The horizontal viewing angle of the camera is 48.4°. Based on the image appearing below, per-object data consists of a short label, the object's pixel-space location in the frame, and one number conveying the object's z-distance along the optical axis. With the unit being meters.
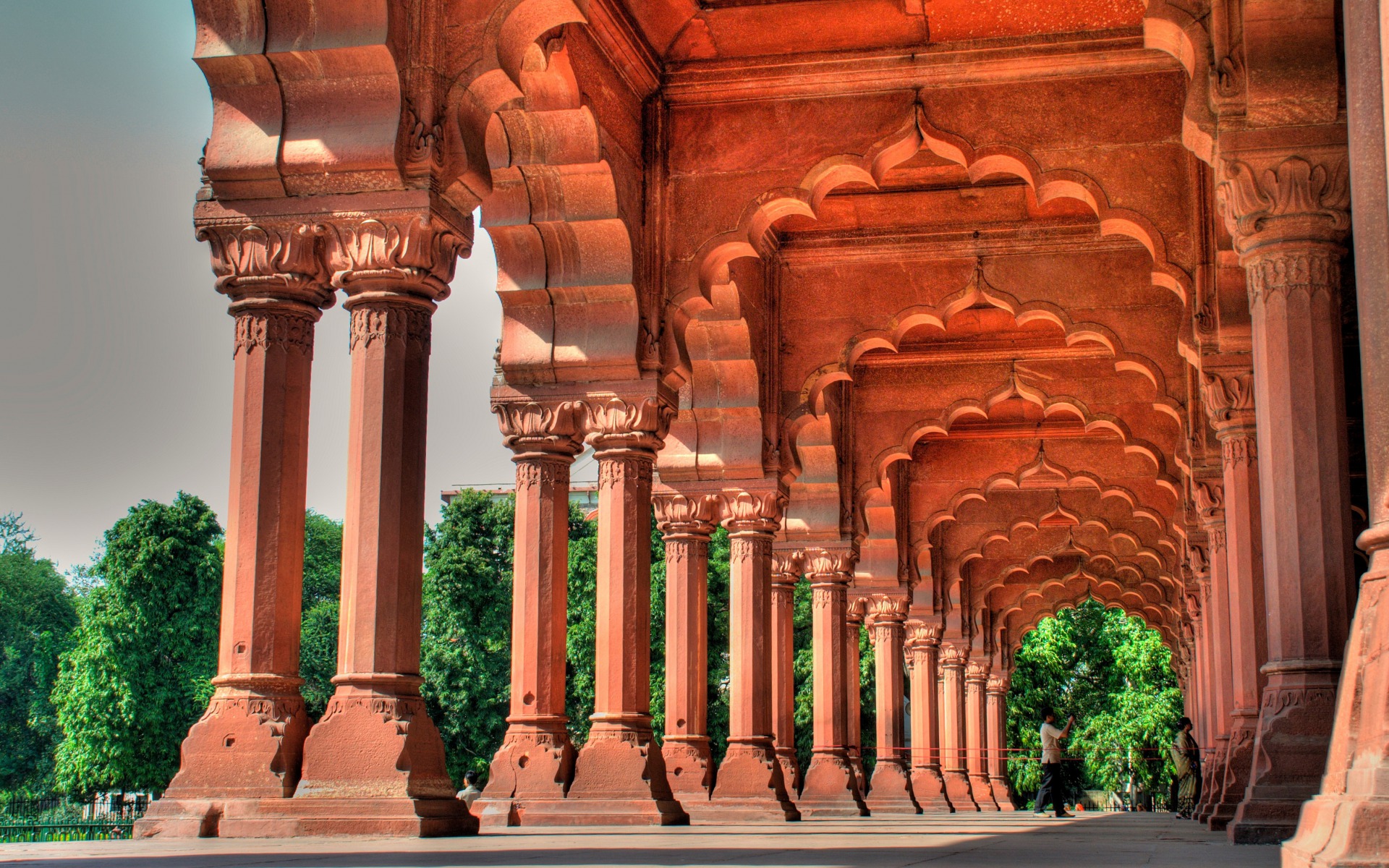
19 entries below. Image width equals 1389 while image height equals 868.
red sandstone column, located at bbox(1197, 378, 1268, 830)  13.77
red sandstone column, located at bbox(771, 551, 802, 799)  24.42
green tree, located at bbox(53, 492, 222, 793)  42.62
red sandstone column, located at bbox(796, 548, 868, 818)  24.80
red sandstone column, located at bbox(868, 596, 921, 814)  29.80
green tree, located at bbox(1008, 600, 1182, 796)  56.66
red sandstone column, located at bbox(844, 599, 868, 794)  27.66
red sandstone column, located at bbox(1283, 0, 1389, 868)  4.77
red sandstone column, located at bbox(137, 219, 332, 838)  9.73
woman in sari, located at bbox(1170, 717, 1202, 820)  24.42
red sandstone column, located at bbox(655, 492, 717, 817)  18.95
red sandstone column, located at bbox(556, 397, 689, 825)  15.32
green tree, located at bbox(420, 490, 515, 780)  45.09
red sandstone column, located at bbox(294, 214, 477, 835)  9.77
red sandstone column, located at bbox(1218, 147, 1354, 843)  10.22
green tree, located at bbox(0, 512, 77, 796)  55.66
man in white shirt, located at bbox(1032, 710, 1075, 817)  23.70
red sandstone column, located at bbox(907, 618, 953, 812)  34.06
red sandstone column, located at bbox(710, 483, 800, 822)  20.11
